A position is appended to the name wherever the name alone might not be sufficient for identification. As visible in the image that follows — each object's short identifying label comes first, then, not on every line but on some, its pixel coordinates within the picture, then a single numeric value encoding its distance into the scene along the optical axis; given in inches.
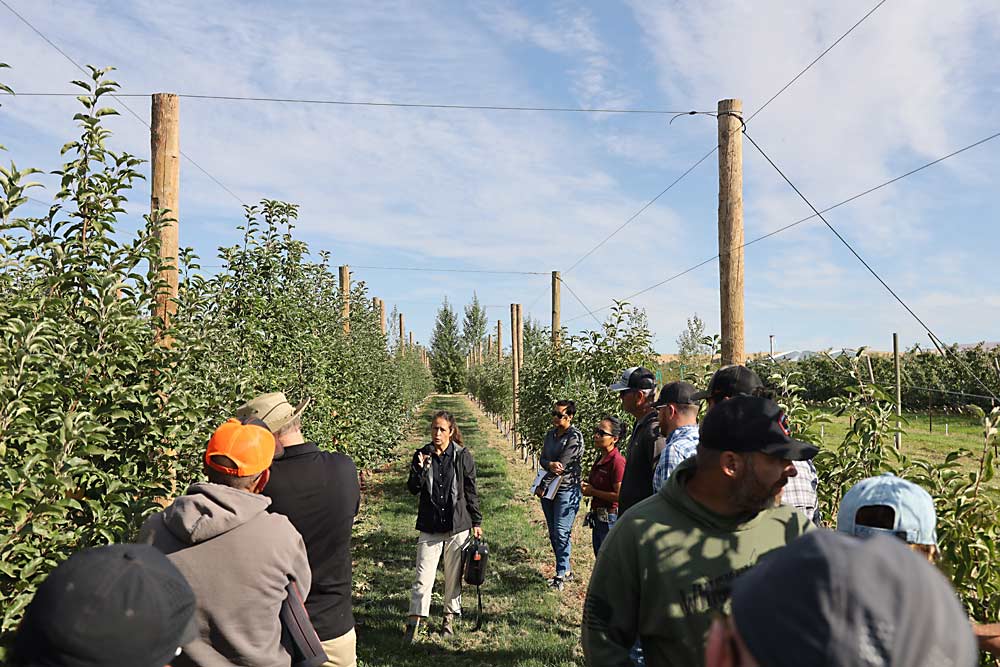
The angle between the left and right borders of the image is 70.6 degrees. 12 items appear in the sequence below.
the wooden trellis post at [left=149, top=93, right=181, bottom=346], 203.2
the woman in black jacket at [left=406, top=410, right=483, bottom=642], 235.1
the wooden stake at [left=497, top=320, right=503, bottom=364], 1156.1
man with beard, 83.4
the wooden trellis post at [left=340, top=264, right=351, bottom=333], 462.8
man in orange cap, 97.8
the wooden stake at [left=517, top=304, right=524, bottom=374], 838.5
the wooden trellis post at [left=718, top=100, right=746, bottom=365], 211.2
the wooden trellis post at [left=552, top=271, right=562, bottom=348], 620.4
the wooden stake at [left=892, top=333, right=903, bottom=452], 680.7
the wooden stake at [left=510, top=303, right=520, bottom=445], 800.3
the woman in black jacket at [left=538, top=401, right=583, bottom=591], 291.1
